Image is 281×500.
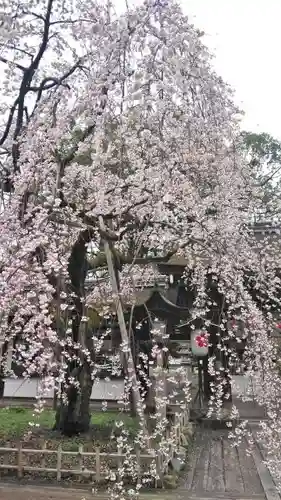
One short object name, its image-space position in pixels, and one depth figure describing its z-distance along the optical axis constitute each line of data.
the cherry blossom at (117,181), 3.83
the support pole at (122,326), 4.53
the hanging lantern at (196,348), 10.27
